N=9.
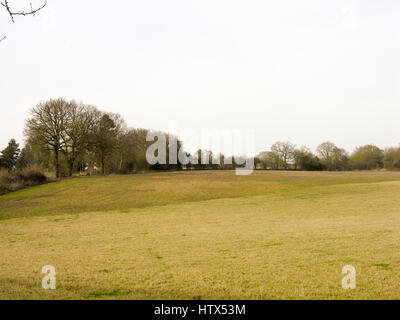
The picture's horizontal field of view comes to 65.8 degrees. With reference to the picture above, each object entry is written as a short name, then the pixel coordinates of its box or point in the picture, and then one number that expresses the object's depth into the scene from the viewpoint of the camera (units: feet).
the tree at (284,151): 351.56
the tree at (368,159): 347.77
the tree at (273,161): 352.90
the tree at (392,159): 328.90
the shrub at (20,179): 149.18
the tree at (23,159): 244.01
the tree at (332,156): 346.33
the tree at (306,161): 335.47
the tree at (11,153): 264.52
